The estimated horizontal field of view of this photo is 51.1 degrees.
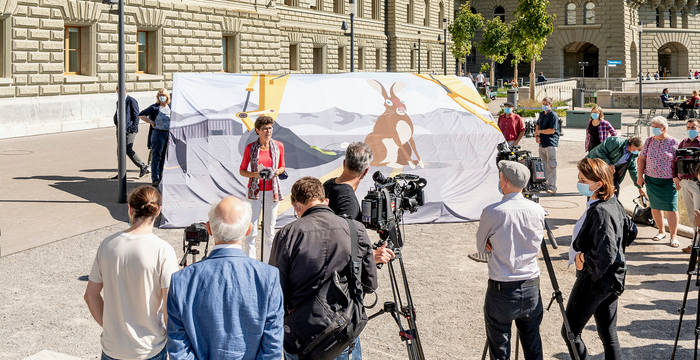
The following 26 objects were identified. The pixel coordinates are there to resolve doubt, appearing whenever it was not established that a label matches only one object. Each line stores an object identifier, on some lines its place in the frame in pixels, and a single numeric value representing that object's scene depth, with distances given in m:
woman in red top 8.67
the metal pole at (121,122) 13.21
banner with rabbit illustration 12.12
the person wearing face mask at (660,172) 10.36
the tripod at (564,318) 5.59
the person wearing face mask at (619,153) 11.24
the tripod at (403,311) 5.26
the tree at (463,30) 59.53
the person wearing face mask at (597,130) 13.38
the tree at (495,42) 58.28
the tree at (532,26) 42.34
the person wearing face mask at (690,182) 9.73
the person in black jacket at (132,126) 15.84
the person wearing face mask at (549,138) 15.02
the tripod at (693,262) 6.15
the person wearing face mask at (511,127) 15.30
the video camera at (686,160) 9.18
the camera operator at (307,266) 4.41
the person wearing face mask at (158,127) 14.04
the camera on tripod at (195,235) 5.30
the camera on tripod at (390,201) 5.44
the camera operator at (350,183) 5.57
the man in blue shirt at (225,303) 3.61
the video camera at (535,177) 7.33
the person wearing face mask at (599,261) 5.53
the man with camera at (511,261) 5.34
